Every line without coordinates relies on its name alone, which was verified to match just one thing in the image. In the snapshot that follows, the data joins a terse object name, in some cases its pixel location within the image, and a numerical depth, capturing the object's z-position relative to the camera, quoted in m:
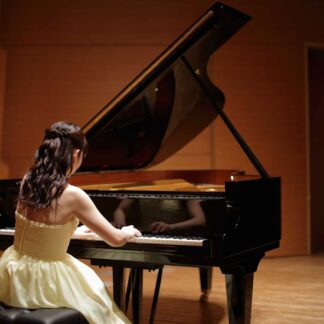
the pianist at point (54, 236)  2.33
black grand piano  2.86
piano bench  2.15
